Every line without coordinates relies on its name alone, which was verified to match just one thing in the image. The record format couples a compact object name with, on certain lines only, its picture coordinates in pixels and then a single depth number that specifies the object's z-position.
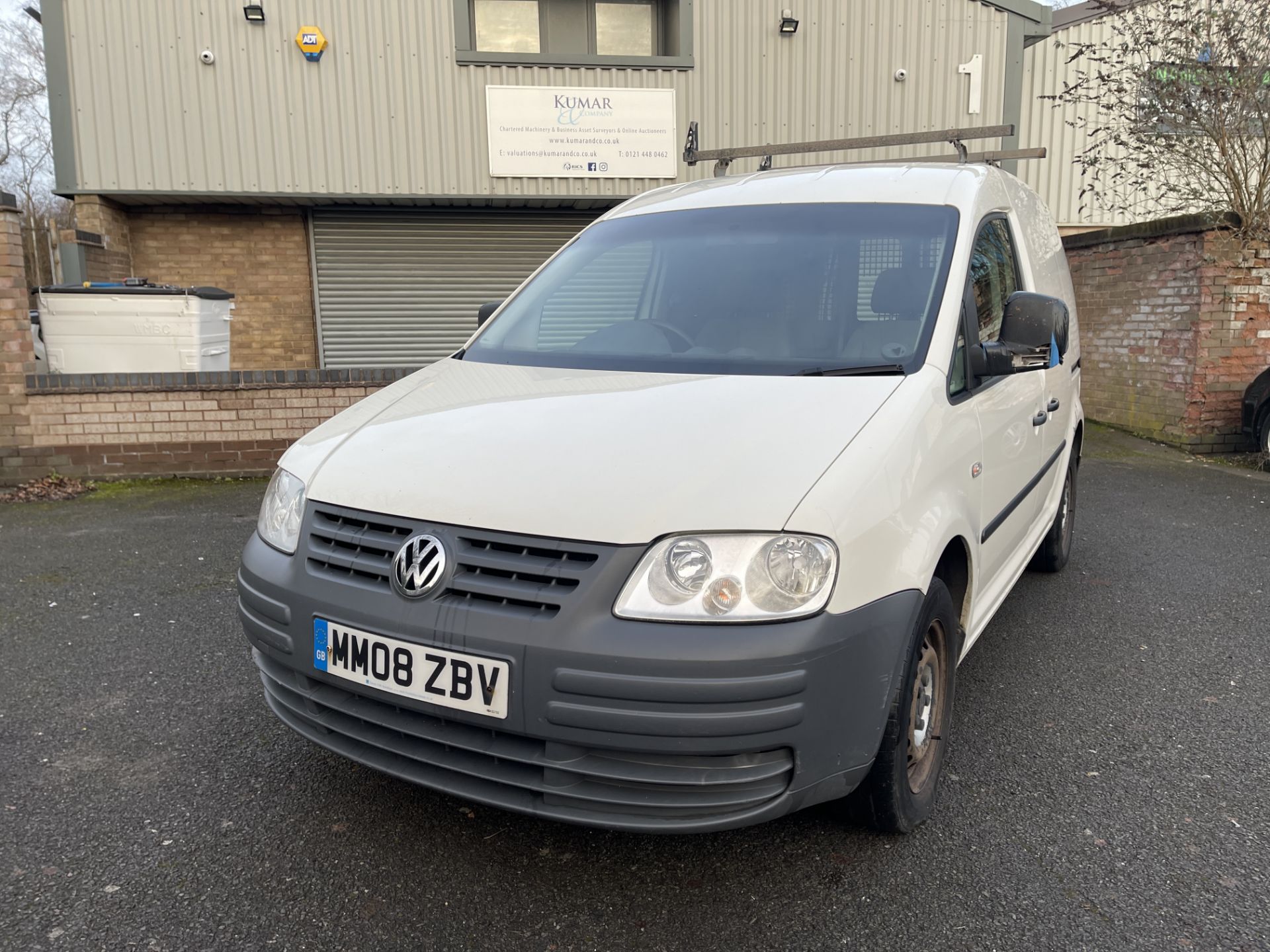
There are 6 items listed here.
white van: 1.96
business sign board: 10.93
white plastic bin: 6.98
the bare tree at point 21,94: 27.11
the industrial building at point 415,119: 10.38
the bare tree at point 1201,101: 7.97
